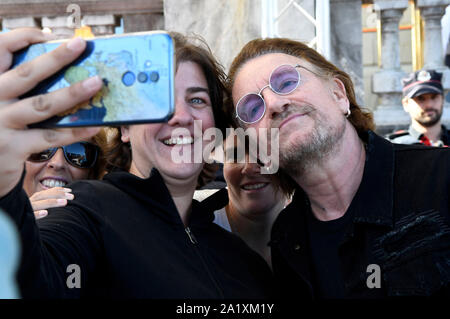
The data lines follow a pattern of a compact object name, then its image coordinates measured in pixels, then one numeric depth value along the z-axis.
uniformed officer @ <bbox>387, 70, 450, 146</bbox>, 4.10
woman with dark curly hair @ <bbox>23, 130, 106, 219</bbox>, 1.95
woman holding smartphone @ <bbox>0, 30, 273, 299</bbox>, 0.79
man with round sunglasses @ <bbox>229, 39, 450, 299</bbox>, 1.45
